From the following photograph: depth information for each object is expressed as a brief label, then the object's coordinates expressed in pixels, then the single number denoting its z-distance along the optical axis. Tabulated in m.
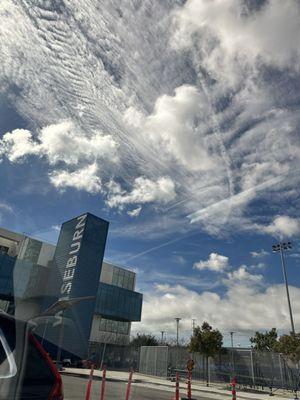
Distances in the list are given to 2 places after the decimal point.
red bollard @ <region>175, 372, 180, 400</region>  8.95
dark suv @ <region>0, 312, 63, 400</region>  1.98
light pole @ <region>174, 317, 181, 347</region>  68.53
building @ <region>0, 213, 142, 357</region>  46.69
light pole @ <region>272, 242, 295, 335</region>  31.50
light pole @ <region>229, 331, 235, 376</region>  24.01
